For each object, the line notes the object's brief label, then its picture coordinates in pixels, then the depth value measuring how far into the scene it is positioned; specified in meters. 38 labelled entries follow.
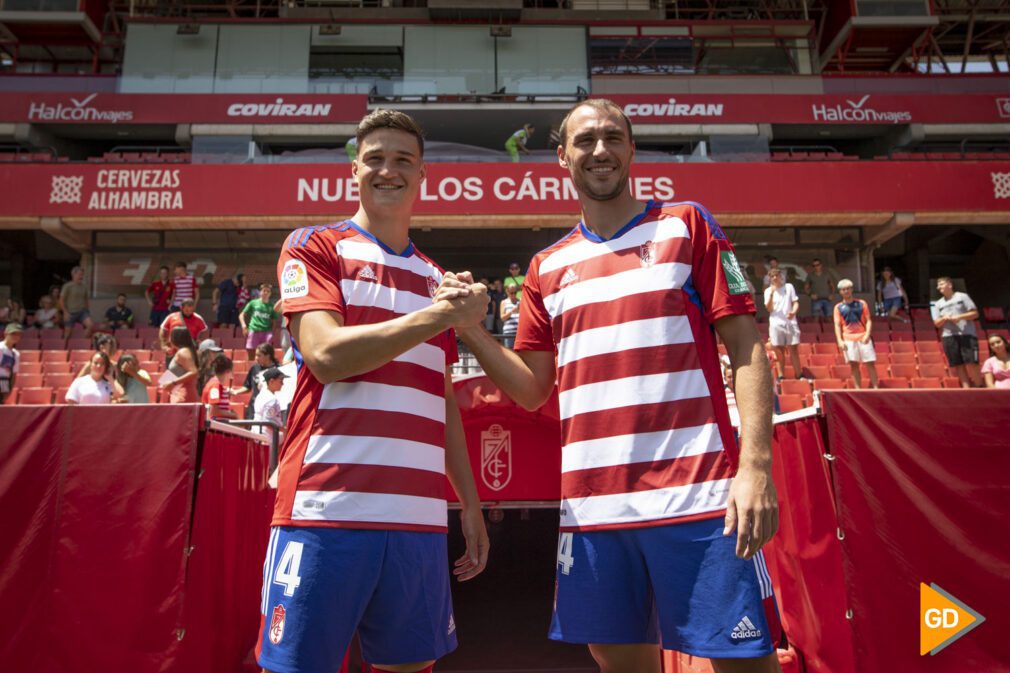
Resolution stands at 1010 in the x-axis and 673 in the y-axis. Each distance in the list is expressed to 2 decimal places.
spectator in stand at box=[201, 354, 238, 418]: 5.76
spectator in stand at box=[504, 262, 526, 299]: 10.65
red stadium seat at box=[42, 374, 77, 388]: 9.58
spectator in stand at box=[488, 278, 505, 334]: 12.23
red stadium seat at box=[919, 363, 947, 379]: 10.65
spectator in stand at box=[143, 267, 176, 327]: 12.27
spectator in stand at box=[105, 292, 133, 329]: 12.85
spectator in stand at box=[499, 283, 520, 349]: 8.09
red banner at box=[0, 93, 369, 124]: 17.75
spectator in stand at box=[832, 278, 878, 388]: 8.43
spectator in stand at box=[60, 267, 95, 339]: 12.72
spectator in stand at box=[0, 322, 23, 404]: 8.33
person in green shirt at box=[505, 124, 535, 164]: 14.77
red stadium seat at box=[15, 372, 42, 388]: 9.62
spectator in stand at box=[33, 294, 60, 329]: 12.75
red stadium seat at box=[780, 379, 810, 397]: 8.92
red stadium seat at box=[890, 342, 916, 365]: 11.11
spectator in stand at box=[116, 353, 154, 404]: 6.04
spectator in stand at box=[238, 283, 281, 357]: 9.57
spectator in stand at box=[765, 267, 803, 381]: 9.34
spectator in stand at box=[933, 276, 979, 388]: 8.20
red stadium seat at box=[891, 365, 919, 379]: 10.56
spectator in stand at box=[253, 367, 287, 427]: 5.64
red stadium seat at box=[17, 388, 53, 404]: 8.89
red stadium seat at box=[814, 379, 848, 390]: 9.42
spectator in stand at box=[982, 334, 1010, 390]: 7.80
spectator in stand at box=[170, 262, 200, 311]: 12.14
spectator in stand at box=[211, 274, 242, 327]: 13.11
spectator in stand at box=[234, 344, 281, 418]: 6.45
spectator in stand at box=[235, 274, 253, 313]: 13.13
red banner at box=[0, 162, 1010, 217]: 14.35
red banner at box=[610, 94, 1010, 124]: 18.25
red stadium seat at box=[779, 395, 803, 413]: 8.42
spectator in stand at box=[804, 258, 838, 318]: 13.77
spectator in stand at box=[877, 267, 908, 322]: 13.40
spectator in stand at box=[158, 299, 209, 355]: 7.74
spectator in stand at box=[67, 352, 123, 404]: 6.30
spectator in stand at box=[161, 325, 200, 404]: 5.64
